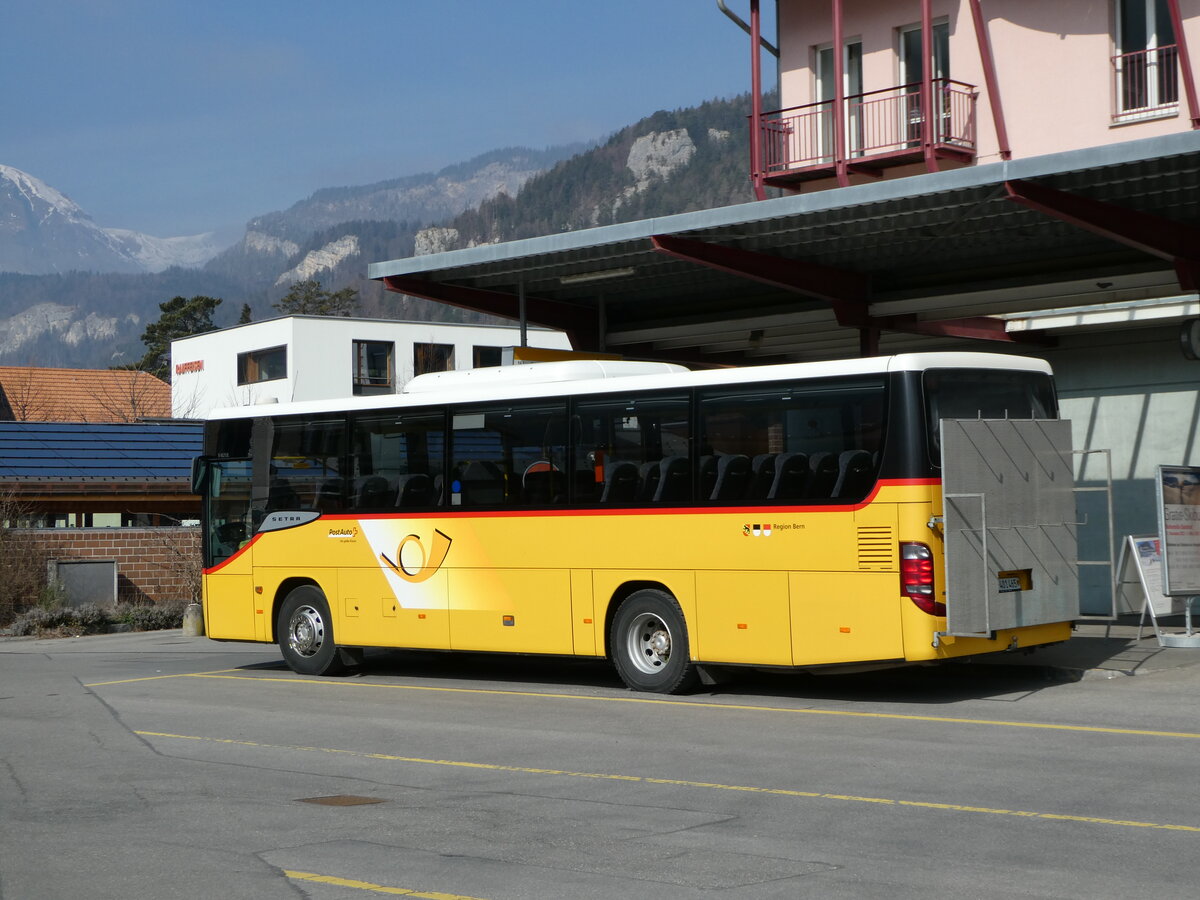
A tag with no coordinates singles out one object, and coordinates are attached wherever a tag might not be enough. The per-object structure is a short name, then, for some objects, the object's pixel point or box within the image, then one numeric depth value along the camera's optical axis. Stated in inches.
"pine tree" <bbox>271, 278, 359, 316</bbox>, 4766.2
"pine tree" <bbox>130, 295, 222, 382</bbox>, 4490.7
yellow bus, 514.3
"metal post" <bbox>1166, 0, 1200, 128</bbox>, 828.0
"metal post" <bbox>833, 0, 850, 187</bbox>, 957.2
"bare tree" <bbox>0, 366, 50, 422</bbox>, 2901.1
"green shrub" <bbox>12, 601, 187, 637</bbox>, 1015.0
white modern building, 2598.4
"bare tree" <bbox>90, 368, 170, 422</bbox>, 3006.9
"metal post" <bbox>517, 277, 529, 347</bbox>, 826.8
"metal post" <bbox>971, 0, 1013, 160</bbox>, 924.6
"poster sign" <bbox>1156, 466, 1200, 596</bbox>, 637.3
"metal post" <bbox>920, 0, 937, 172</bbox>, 906.0
